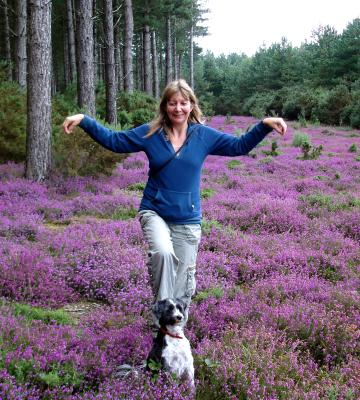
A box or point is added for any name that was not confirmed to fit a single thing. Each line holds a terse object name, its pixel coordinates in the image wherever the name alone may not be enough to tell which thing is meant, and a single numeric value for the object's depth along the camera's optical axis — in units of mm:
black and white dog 3666
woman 4191
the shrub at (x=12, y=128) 13250
